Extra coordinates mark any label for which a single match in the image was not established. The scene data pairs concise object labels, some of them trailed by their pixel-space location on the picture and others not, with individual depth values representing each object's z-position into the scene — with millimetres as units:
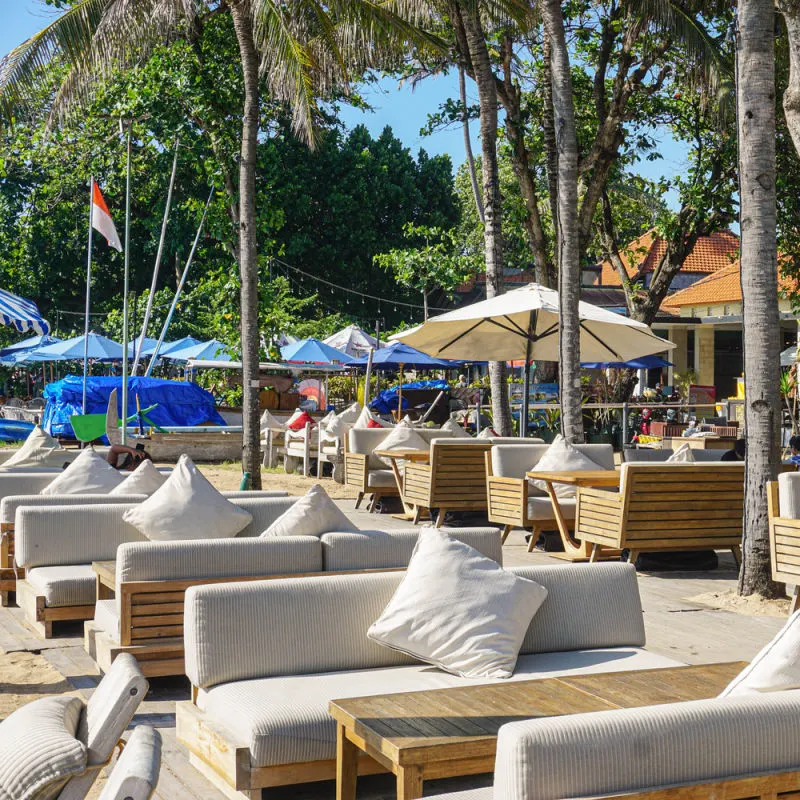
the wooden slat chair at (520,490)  9492
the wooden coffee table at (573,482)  8914
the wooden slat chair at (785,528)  6812
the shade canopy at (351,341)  26562
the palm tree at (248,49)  11977
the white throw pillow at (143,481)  7086
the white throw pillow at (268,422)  18344
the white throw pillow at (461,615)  4027
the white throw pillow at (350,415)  15749
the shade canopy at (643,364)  20125
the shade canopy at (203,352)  24562
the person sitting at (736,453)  10336
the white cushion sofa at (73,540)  6141
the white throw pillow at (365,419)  14602
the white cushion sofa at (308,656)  3525
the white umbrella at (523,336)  12500
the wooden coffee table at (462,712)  3062
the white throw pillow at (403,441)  11914
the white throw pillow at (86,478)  7398
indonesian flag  15281
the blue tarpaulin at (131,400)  21469
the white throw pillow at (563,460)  9484
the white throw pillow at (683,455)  9336
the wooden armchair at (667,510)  8352
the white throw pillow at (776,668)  2758
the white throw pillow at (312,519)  5406
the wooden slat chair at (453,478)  10586
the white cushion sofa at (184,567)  5035
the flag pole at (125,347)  15660
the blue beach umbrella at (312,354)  23016
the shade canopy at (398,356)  22062
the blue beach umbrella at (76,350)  24828
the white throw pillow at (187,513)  6023
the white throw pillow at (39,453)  9414
